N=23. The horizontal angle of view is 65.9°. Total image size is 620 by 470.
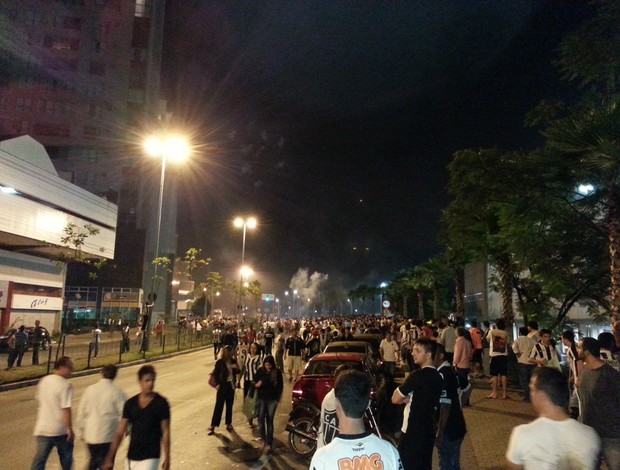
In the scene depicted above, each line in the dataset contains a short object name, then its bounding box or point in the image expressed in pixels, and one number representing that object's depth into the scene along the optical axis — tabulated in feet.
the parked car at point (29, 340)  82.82
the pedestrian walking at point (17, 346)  64.30
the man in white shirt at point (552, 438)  10.08
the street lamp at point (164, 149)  75.97
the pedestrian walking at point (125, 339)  87.82
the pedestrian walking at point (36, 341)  69.73
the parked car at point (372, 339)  58.51
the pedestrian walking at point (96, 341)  80.40
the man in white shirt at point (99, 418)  17.40
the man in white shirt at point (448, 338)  44.96
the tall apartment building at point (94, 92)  210.18
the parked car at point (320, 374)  29.25
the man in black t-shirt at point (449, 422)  16.80
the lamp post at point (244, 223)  118.32
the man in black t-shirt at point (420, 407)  14.30
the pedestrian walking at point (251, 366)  33.53
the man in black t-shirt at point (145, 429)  15.15
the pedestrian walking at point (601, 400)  13.89
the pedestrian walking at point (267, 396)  27.86
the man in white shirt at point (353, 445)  8.06
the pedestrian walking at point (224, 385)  31.71
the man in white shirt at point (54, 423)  18.30
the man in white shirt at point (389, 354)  49.03
